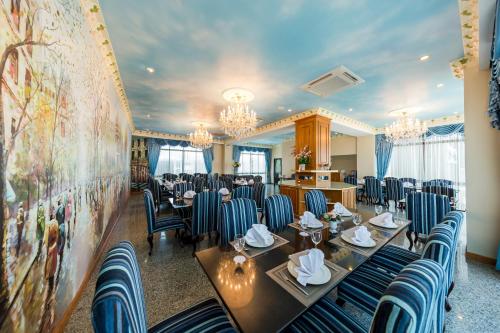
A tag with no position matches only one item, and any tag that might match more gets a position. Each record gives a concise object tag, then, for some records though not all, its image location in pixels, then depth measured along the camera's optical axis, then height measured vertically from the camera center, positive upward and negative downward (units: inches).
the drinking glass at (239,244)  48.5 -21.0
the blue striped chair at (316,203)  92.6 -18.4
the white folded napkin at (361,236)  55.8 -21.5
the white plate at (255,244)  54.0 -23.1
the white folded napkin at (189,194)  137.0 -20.3
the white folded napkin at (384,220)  69.7 -20.8
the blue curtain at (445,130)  203.5 +46.6
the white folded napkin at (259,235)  55.4 -21.5
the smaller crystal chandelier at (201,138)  238.2 +40.9
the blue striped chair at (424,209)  87.1 -20.7
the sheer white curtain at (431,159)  217.3 +12.3
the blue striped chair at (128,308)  20.3 -17.7
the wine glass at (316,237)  50.8 -19.6
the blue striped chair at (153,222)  100.7 -32.9
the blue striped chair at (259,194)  150.8 -21.9
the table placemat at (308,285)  33.6 -24.1
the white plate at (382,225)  68.3 -22.1
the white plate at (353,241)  53.7 -22.7
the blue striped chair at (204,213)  99.4 -25.9
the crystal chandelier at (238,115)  143.1 +42.8
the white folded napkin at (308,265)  38.3 -22.2
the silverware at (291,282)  35.0 -24.2
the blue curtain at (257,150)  422.3 +40.7
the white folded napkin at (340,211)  84.8 -20.6
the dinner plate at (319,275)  37.3 -23.5
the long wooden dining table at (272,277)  30.2 -24.3
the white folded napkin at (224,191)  162.2 -21.1
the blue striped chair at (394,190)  183.7 -22.5
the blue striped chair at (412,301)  18.3 -14.3
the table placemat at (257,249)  50.0 -23.9
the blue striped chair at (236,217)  65.5 -19.2
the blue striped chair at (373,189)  201.6 -24.4
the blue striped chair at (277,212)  77.7 -19.6
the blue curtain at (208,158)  379.2 +21.6
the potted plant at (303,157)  187.8 +12.0
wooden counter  164.4 -25.4
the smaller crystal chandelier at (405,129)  172.1 +39.4
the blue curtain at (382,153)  263.5 +22.9
